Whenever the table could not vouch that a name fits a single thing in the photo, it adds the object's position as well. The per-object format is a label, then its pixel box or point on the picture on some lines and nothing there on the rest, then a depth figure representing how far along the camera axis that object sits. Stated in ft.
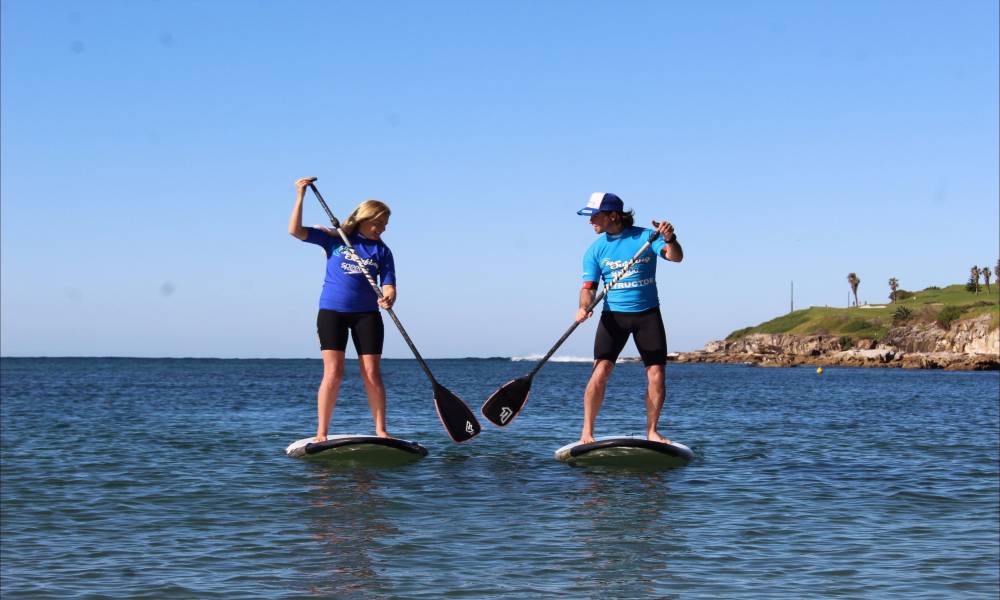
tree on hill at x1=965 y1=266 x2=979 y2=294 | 535.60
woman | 40.40
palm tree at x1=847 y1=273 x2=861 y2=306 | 641.81
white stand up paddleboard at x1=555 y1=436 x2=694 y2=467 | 41.81
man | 39.60
